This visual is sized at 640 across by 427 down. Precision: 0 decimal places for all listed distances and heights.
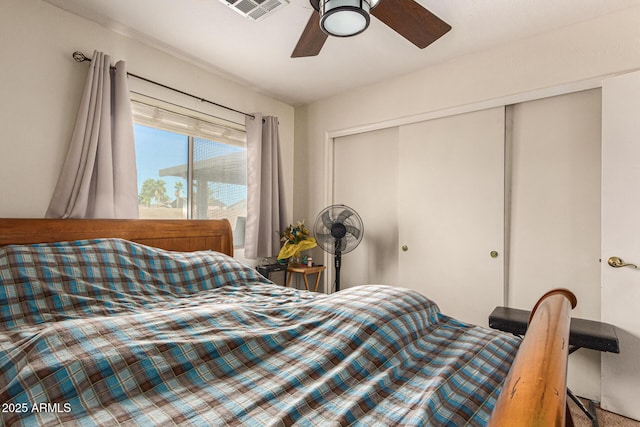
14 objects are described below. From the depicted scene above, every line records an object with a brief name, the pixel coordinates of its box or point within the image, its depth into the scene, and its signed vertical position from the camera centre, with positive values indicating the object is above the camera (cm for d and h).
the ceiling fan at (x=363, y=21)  138 +93
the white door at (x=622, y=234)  186 -11
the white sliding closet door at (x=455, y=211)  243 +3
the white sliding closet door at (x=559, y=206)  210 +6
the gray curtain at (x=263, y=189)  300 +22
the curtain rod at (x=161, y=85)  204 +94
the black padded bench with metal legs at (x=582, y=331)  171 -63
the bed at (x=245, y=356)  73 -42
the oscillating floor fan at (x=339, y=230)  279 -13
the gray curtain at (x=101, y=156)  196 +35
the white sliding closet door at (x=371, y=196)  302 +17
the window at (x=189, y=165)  247 +40
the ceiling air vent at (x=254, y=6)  179 +114
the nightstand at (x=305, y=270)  305 -52
